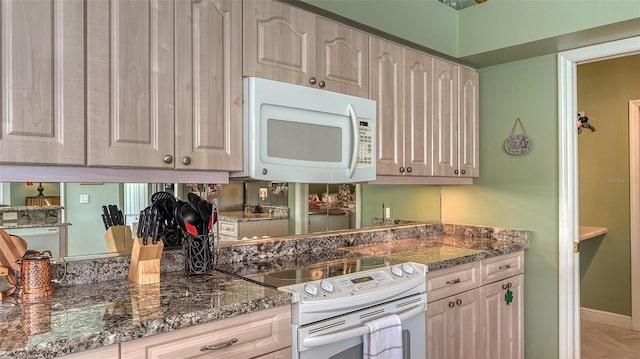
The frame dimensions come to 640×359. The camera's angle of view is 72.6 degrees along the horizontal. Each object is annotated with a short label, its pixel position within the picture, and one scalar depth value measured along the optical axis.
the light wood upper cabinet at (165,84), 1.47
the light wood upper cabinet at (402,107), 2.39
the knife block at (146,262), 1.64
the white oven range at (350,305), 1.57
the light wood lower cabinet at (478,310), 2.21
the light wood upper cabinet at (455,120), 2.74
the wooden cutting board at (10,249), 1.45
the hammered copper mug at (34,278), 1.45
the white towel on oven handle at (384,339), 1.72
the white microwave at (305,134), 1.81
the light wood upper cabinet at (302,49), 1.86
